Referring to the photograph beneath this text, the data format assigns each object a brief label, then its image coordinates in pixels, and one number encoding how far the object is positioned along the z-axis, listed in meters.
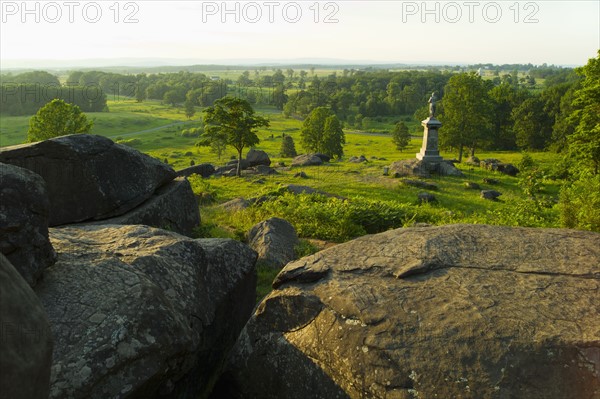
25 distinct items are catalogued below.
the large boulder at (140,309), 5.31
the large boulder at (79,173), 11.38
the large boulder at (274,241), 12.91
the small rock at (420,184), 34.44
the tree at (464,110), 56.84
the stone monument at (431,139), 40.94
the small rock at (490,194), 31.83
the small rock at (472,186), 35.50
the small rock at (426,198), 29.30
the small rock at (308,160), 51.93
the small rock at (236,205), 21.52
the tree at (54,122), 48.00
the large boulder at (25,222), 5.85
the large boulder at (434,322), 5.43
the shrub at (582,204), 12.66
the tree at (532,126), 77.19
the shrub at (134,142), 99.97
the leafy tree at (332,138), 70.50
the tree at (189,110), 151.88
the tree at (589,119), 32.97
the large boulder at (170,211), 12.46
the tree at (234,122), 46.56
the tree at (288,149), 77.31
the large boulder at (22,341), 3.33
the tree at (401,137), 85.69
